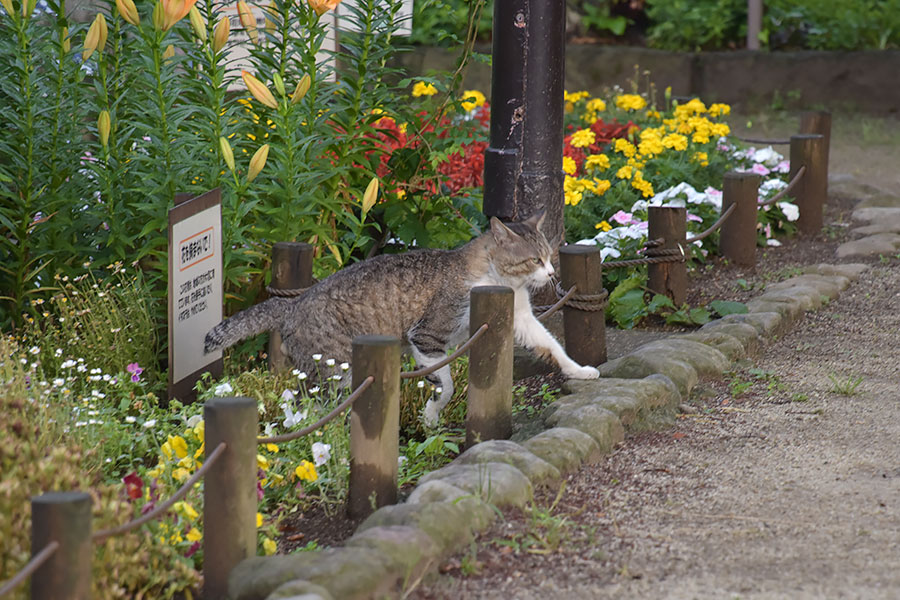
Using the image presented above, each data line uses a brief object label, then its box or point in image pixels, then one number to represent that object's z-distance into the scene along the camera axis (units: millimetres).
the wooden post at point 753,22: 21624
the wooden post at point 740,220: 11717
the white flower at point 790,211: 13408
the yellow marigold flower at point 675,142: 12941
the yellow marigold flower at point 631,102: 14945
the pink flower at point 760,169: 14186
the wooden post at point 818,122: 14579
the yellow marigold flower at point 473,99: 12786
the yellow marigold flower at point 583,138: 13230
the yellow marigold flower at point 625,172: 12310
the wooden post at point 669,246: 10301
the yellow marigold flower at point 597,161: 12577
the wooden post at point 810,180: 13601
